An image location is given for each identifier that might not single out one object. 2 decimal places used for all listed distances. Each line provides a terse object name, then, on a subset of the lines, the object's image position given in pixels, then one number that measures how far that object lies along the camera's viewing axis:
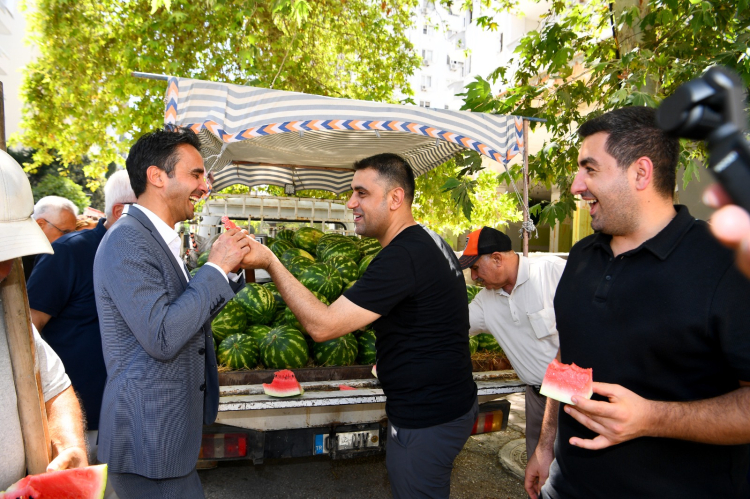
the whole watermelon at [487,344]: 4.50
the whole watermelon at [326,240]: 5.54
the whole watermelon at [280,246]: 5.70
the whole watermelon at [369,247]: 5.51
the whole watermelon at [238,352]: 3.64
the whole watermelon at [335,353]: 3.79
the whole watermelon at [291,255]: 5.19
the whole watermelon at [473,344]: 4.32
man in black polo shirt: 1.54
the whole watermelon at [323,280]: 4.35
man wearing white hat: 1.37
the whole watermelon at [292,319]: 4.07
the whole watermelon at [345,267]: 4.70
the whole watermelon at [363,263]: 4.90
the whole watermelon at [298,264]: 4.70
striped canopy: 3.91
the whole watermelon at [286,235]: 6.39
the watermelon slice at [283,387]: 3.24
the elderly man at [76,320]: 2.85
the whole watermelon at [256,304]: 4.27
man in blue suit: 1.88
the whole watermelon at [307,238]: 5.98
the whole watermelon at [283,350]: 3.65
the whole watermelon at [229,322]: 3.98
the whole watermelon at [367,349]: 3.98
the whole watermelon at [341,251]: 5.17
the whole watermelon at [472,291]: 4.92
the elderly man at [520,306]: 3.49
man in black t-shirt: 2.43
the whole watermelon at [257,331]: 3.97
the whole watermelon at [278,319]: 4.27
